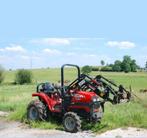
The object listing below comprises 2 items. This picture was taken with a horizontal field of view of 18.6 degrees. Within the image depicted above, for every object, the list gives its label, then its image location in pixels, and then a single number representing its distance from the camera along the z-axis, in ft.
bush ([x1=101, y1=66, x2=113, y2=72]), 365.10
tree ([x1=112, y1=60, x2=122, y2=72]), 396.12
